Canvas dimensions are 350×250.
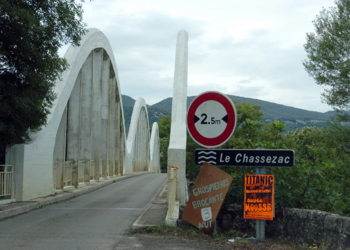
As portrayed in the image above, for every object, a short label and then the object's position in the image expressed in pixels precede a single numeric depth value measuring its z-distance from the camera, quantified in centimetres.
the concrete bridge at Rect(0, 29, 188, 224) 1075
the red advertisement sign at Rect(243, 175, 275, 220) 531
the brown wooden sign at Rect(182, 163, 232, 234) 565
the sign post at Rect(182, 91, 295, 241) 526
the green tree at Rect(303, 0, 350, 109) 1791
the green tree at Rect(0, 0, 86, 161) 880
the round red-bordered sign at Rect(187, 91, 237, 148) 526
